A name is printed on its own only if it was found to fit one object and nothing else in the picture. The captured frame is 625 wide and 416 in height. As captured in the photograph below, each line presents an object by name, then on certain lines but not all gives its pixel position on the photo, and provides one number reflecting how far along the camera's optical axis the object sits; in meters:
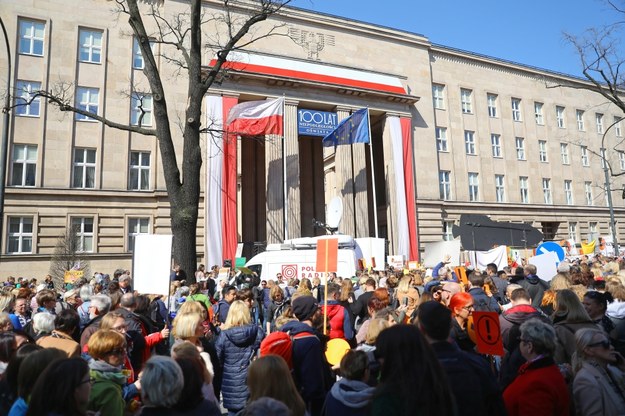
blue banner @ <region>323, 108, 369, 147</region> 28.80
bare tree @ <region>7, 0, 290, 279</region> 11.29
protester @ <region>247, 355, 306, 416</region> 3.06
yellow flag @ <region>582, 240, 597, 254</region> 24.72
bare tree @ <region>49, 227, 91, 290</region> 24.28
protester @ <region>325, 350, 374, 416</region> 3.27
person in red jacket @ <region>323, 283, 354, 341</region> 6.96
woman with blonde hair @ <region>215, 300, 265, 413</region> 5.26
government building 26.38
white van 19.23
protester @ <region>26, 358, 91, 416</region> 2.68
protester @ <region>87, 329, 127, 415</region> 3.37
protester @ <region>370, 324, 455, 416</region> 2.49
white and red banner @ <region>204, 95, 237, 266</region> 26.83
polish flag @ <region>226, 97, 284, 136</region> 26.17
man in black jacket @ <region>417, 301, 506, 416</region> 2.98
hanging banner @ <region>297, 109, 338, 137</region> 30.91
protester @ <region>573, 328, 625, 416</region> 3.32
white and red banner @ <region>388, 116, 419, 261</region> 32.69
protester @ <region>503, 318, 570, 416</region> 3.29
